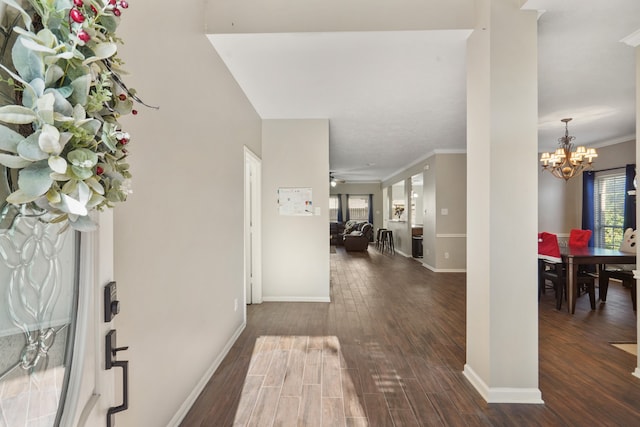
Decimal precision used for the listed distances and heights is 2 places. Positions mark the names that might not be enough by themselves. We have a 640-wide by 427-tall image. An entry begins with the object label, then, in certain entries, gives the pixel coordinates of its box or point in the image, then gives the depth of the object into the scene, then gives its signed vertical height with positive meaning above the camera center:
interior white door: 4.12 -0.39
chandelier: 4.31 +0.84
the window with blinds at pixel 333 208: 13.15 +0.27
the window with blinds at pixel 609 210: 5.52 +0.10
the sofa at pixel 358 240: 9.61 -0.83
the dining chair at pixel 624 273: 3.74 -0.77
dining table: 3.57 -0.55
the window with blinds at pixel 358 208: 13.10 +0.27
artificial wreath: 0.50 +0.19
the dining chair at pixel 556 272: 3.78 -0.76
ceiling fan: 10.09 +1.37
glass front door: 0.55 -0.21
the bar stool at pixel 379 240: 10.80 -0.95
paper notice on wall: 4.22 +0.19
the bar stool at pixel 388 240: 10.11 -0.91
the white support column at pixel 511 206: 1.97 +0.06
